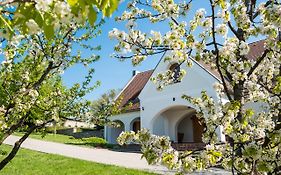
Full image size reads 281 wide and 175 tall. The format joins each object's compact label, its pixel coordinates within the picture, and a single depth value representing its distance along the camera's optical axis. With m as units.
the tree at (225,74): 3.26
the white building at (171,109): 19.05
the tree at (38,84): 4.99
